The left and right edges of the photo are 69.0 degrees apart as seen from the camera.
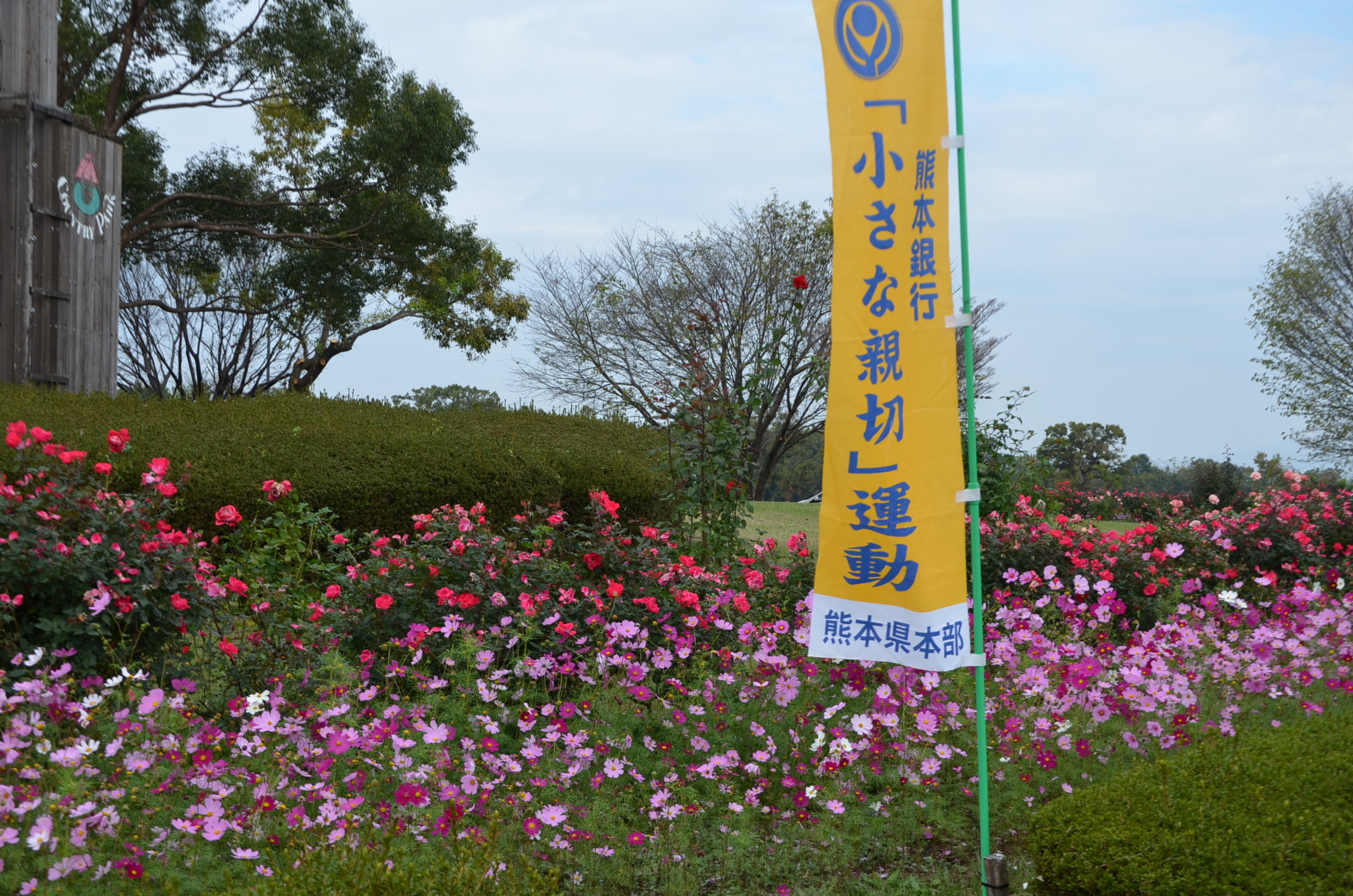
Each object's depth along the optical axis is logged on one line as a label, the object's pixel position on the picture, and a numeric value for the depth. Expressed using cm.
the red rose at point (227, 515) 506
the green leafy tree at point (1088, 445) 2911
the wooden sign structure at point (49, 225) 988
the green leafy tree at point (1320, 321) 2047
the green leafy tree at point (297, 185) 1623
